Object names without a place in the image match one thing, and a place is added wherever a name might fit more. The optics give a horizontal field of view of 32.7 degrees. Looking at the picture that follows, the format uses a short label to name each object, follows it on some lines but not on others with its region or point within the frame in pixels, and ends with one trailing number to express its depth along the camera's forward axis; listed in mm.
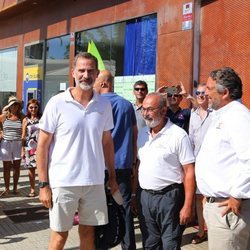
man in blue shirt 4422
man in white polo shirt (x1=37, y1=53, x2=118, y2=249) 3615
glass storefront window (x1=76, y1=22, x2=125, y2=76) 9680
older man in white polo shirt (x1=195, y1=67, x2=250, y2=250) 2822
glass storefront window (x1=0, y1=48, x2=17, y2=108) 15298
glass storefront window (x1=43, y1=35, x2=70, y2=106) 11891
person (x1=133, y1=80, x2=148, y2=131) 5598
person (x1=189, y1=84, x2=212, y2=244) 5043
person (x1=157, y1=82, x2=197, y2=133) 5441
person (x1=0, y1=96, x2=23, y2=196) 7793
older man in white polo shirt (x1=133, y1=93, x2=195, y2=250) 3555
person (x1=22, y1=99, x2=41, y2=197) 7613
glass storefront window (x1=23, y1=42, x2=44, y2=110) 13297
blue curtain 8672
